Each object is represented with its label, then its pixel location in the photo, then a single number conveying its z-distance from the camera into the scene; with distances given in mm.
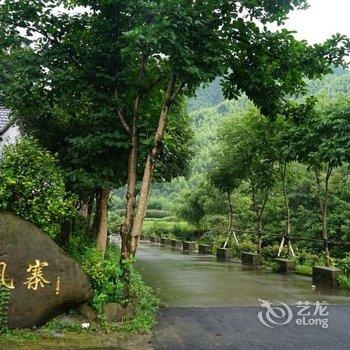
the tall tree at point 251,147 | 15797
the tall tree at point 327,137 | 10633
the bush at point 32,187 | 6742
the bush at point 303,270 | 13297
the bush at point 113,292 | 6953
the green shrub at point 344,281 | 10850
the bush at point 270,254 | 15531
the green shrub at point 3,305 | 6102
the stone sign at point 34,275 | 6289
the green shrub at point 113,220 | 32912
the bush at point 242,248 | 17906
